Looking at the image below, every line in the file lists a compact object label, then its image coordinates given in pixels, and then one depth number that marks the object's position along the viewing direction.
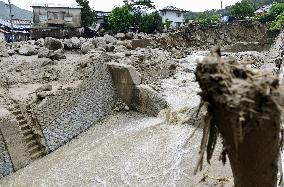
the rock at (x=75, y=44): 19.50
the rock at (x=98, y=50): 17.67
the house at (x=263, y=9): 57.05
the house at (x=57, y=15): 36.97
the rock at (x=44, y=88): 12.60
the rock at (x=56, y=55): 16.22
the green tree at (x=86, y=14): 36.69
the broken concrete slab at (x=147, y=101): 14.41
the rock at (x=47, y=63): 15.36
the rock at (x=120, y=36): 26.02
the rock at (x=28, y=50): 17.11
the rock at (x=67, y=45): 19.22
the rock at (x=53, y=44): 18.36
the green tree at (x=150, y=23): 36.69
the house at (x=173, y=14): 54.47
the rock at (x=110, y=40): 21.92
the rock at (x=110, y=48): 19.32
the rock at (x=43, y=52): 16.23
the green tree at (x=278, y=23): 32.22
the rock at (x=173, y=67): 21.32
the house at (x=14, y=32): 38.38
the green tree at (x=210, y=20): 41.69
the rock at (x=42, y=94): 12.22
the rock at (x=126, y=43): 22.68
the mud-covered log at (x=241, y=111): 2.98
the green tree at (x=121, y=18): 35.00
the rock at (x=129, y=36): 26.28
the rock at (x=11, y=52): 17.06
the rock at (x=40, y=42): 19.16
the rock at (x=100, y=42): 19.64
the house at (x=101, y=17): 45.00
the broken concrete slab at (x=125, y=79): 14.88
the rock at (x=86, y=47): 18.46
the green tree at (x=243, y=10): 45.96
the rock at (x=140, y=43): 24.14
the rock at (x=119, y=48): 20.38
